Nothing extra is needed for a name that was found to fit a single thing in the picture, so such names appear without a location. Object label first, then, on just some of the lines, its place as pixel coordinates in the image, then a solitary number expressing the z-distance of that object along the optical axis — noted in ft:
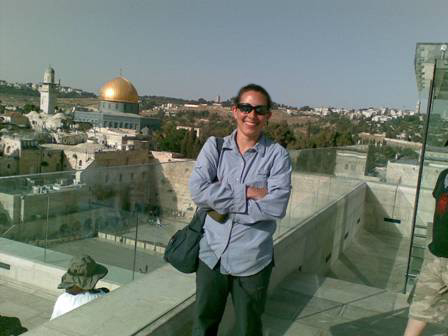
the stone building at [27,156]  132.05
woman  6.38
